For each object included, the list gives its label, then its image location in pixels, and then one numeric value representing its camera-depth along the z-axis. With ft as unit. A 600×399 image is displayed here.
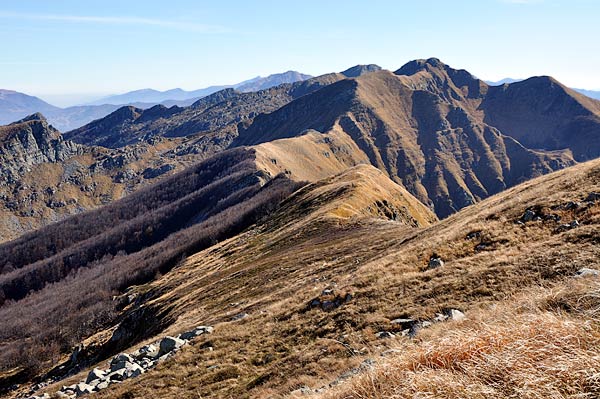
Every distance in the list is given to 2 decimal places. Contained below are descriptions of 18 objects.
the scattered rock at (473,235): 85.37
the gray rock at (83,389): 76.38
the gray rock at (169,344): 82.33
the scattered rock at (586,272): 48.34
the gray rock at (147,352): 84.80
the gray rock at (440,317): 51.21
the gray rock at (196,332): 86.91
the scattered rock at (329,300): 72.90
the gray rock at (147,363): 76.74
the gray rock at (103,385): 75.26
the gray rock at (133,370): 75.61
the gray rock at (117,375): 76.69
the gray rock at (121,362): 83.00
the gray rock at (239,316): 93.59
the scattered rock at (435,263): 75.61
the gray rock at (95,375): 82.88
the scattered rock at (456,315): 48.24
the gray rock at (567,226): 71.10
